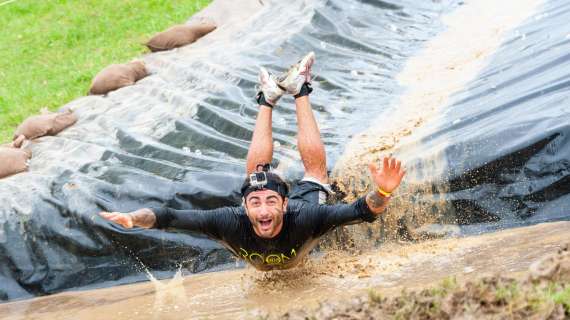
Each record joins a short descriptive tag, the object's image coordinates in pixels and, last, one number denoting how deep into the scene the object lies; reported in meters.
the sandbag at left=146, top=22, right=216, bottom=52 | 11.11
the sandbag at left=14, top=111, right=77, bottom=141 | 8.90
